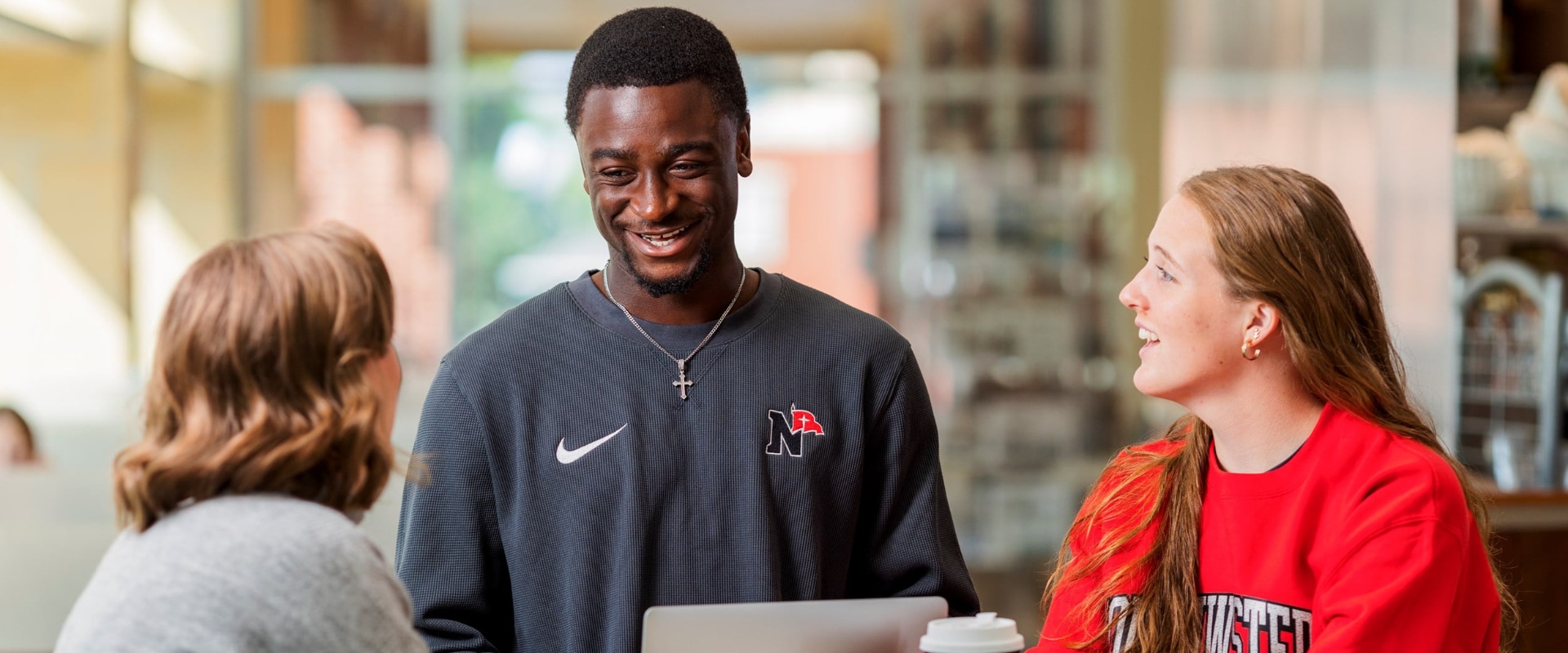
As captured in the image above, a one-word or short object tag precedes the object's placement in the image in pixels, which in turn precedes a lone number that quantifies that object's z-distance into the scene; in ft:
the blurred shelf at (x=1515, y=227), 15.34
